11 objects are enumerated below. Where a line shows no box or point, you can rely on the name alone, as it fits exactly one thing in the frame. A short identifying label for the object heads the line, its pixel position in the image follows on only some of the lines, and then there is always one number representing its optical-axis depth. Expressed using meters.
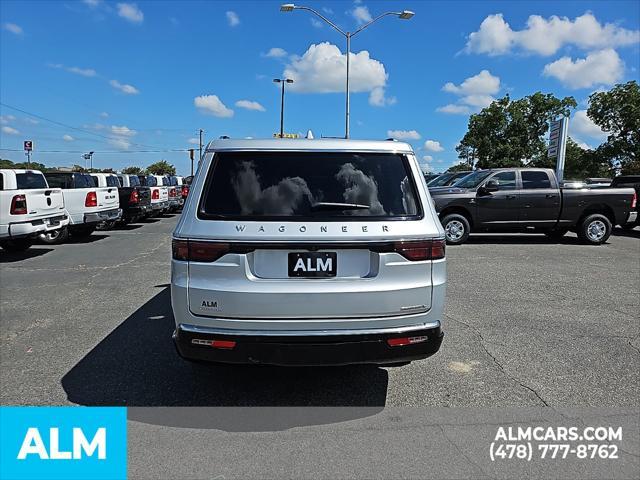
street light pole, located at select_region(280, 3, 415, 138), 19.91
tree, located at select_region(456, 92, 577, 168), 56.56
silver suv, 2.93
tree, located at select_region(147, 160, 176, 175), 83.84
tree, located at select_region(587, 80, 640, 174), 39.47
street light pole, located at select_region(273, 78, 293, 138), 43.82
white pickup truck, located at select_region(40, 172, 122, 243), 12.25
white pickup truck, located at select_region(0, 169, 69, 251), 9.43
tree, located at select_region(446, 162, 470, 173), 89.22
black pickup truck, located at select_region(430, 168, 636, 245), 11.88
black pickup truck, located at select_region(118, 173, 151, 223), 16.06
